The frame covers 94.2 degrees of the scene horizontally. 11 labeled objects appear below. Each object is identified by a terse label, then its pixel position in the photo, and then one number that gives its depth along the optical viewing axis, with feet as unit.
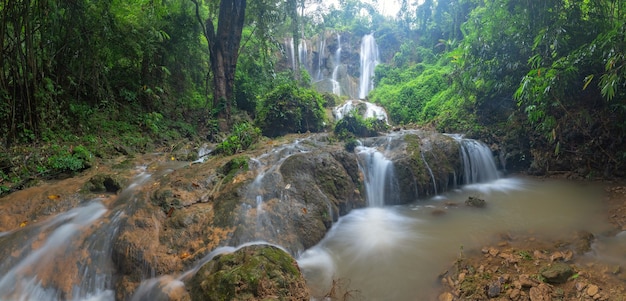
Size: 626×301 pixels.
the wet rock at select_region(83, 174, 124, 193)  15.43
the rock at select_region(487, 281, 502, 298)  9.74
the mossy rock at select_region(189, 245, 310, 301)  9.26
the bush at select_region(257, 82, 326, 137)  36.70
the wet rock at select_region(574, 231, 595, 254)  12.16
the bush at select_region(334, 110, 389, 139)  32.65
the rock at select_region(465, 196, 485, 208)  19.45
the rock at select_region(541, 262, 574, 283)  9.80
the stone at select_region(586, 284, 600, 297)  8.98
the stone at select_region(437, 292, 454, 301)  10.31
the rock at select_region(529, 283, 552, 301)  9.10
